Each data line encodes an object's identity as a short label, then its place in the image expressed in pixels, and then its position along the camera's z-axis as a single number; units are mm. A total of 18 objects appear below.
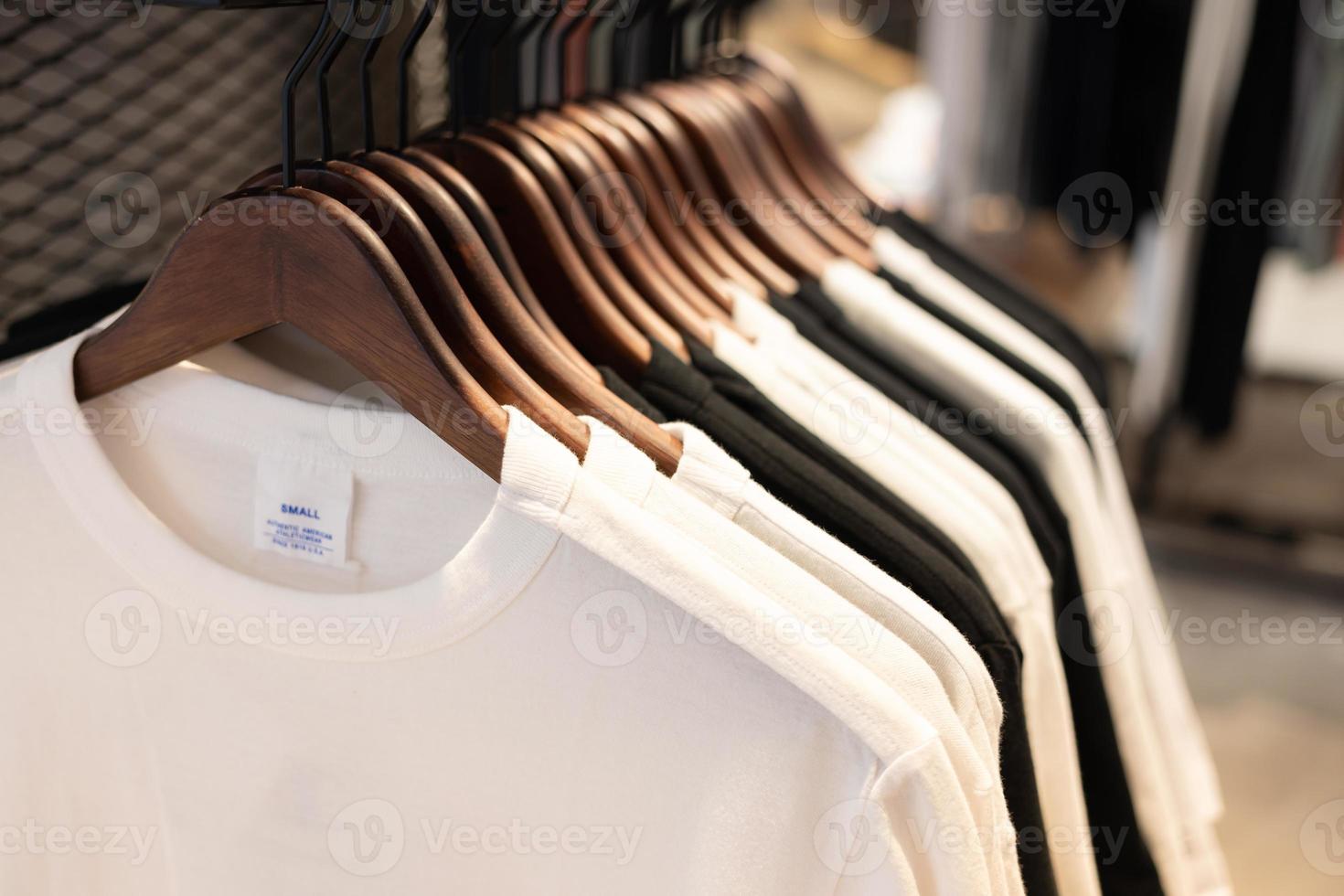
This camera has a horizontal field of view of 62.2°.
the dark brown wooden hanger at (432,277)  572
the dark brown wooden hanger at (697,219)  859
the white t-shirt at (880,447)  676
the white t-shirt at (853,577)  553
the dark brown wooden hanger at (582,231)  724
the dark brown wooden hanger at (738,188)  912
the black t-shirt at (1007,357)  893
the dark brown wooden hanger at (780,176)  965
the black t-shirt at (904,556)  615
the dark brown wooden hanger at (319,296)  547
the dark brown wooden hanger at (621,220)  758
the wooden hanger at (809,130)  1087
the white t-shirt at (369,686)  532
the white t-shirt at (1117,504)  920
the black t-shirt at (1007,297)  1028
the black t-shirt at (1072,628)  777
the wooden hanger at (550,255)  695
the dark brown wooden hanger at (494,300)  604
